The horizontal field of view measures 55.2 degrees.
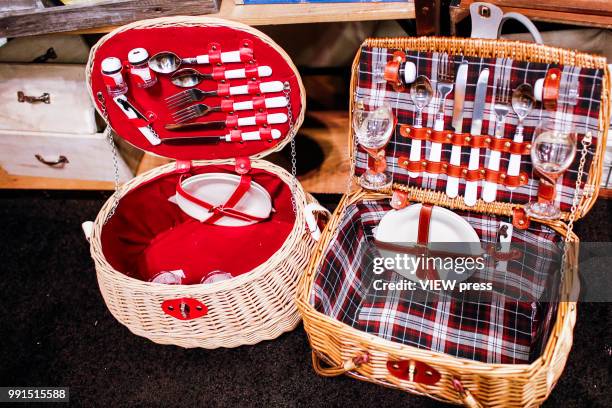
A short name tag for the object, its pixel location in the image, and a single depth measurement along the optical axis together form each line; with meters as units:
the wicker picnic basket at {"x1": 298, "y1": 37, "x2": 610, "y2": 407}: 1.04
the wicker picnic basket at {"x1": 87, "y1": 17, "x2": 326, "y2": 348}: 1.27
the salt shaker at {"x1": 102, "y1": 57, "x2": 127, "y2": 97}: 1.28
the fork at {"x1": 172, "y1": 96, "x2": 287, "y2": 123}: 1.36
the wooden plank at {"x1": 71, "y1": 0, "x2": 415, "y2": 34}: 1.29
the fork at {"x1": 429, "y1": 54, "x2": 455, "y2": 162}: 1.17
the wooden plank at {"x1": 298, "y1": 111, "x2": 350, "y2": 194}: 1.74
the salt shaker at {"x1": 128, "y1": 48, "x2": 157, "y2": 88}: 1.28
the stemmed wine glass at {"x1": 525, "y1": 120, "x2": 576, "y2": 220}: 1.09
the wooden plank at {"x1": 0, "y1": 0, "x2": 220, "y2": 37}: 1.35
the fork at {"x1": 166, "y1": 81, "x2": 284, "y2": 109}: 1.33
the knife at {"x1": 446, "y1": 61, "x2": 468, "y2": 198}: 1.16
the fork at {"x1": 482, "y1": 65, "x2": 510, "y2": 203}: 1.14
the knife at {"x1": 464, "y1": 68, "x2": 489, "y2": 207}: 1.15
